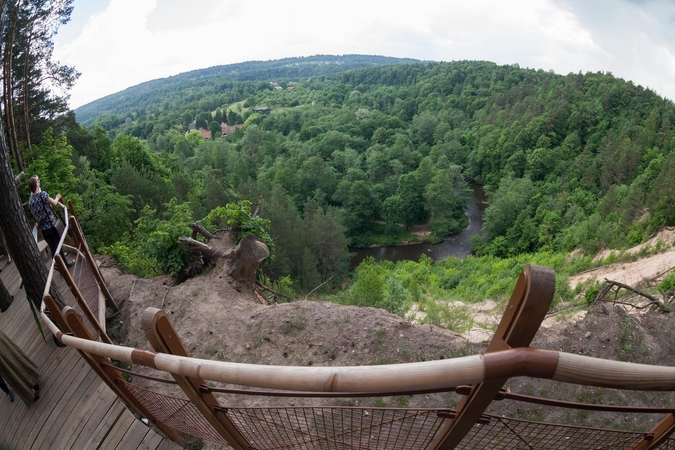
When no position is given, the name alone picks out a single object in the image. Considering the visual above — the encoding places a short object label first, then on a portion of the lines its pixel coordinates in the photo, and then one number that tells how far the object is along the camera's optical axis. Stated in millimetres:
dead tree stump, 6500
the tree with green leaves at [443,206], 33062
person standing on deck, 5375
